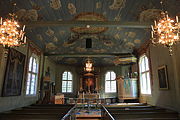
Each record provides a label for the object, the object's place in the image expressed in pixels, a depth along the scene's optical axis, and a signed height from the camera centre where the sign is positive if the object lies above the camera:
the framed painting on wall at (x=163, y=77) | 6.51 +0.19
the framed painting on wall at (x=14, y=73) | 6.21 +0.35
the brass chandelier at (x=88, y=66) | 10.66 +1.13
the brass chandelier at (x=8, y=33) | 3.96 +1.39
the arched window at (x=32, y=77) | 8.86 +0.25
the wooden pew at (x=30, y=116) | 4.88 -1.27
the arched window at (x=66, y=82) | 15.79 -0.16
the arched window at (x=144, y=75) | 9.14 +0.40
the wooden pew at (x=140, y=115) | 4.83 -1.23
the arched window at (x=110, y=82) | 15.95 -0.14
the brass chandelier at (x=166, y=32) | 4.09 +1.48
